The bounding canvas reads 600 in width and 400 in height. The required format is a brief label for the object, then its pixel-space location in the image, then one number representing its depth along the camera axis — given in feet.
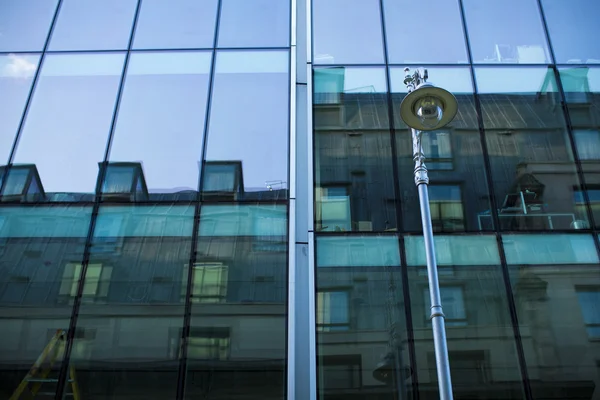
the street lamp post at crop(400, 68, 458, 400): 29.63
